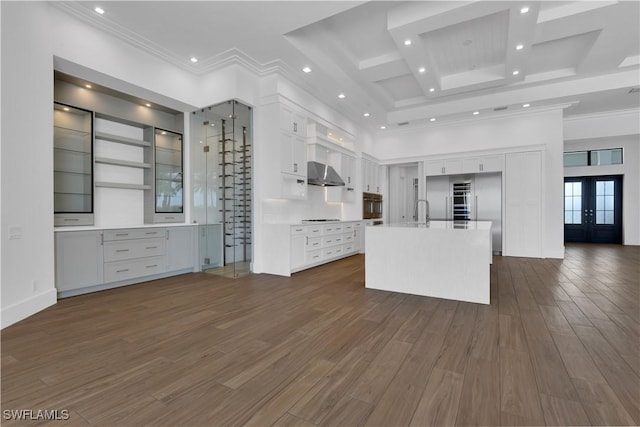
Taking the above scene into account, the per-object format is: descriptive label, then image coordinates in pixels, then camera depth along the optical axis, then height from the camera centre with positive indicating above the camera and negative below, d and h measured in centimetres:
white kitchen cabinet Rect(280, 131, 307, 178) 500 +103
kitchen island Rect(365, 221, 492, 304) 338 -59
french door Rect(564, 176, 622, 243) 889 +10
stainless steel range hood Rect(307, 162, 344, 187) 575 +75
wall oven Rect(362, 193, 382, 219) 774 +19
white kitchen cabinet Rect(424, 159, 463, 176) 739 +117
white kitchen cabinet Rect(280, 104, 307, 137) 501 +164
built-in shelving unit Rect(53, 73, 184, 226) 398 +83
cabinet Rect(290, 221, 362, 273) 498 -60
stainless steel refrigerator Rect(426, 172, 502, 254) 695 +35
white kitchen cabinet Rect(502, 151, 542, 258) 654 +17
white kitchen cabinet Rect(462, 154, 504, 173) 692 +117
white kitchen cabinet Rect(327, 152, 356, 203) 696 +87
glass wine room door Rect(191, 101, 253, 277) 502 +47
